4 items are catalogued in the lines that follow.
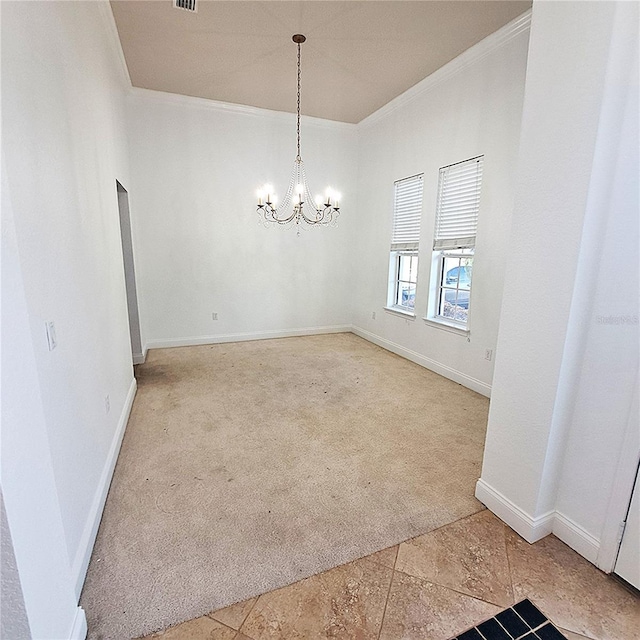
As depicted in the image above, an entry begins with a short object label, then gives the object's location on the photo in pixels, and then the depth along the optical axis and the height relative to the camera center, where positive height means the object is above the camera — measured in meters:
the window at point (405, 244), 4.30 +0.05
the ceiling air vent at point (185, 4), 2.65 +1.79
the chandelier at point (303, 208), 5.10 +0.56
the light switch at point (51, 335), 1.37 -0.37
